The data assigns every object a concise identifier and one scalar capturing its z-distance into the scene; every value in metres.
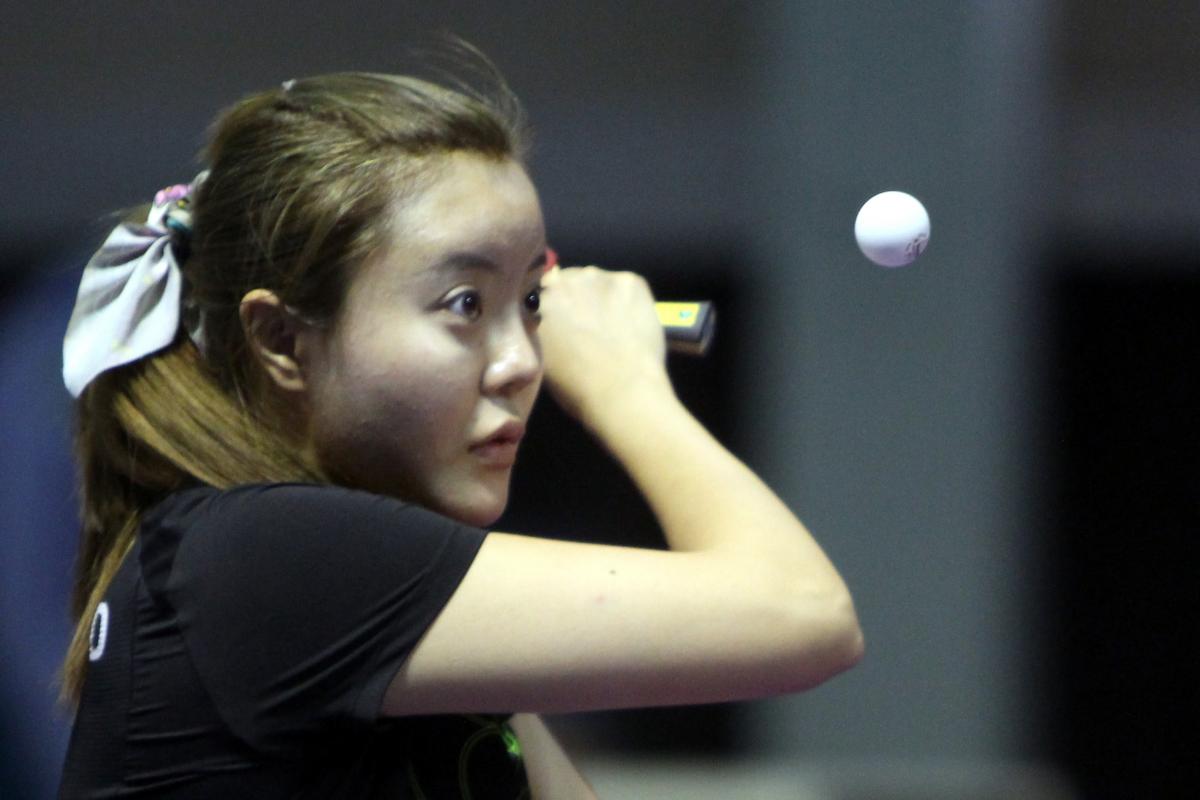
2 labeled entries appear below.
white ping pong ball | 4.78
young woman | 4.51
